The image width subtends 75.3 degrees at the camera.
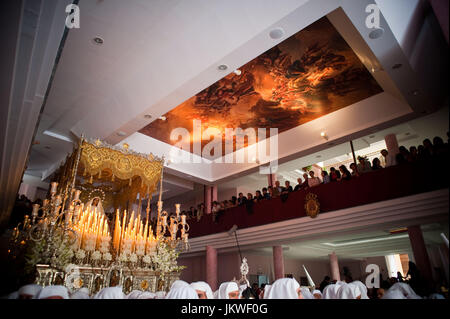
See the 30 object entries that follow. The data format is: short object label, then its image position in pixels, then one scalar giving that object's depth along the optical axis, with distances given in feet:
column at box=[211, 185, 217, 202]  48.54
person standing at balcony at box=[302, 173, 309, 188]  33.73
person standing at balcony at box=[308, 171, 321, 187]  32.80
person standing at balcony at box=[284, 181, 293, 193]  34.96
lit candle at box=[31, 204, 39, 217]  17.33
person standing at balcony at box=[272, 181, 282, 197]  36.65
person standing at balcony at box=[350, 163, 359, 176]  29.86
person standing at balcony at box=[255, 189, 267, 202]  37.47
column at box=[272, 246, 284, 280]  36.50
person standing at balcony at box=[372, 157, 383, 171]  28.14
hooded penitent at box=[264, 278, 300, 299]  9.98
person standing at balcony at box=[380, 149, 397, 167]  20.86
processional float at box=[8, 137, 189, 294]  17.53
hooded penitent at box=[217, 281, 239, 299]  11.82
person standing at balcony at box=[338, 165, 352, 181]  29.66
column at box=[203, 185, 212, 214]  48.03
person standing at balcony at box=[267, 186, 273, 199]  37.14
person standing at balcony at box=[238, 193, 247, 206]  39.07
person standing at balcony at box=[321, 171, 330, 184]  32.12
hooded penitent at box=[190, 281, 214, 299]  12.29
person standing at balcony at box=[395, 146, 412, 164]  15.85
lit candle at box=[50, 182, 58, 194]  17.92
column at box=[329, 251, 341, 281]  46.75
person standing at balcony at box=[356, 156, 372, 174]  28.86
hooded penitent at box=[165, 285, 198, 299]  10.66
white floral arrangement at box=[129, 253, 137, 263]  21.42
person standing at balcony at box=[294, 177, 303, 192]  34.48
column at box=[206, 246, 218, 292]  40.55
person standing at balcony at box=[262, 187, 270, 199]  37.17
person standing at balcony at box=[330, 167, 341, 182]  31.42
